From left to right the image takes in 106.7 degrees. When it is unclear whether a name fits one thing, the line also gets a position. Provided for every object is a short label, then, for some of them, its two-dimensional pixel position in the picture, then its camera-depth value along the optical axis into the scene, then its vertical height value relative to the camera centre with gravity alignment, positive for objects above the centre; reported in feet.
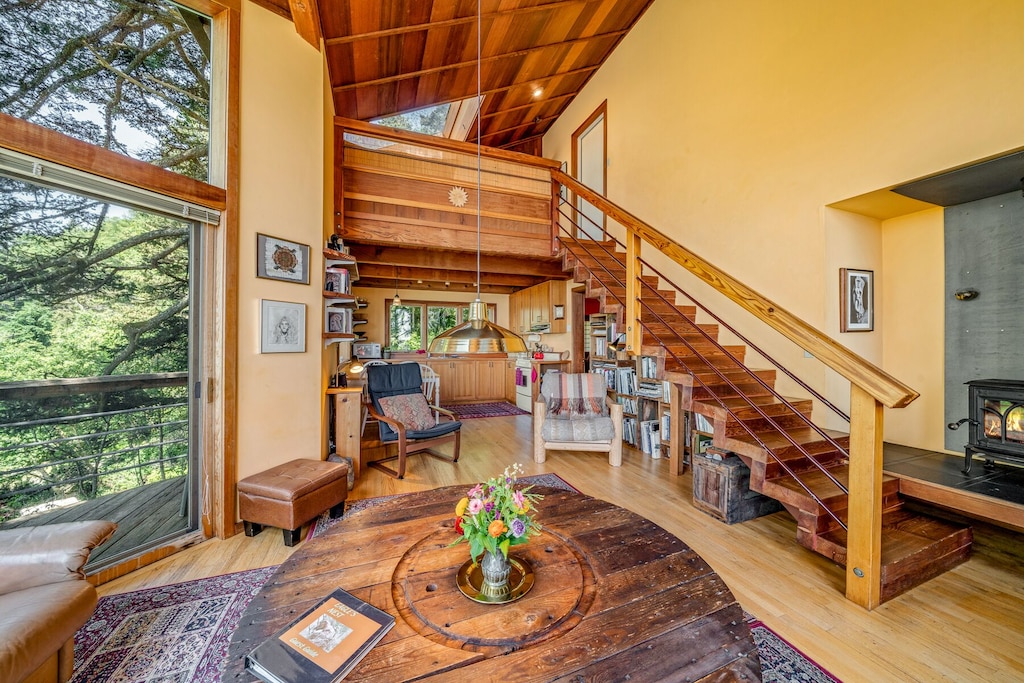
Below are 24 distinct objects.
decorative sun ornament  13.30 +5.08
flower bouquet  3.74 -1.79
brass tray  3.68 -2.47
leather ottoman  7.64 -3.23
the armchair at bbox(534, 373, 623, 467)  12.52 -2.62
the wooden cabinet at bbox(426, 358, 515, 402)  23.65 -2.33
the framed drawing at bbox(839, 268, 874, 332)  9.24 +1.03
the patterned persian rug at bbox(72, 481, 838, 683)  4.85 -4.20
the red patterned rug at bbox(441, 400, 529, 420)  20.76 -3.96
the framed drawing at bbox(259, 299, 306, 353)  8.66 +0.33
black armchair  11.84 -2.43
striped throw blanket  13.84 -1.94
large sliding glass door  5.77 -0.43
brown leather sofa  3.75 -2.83
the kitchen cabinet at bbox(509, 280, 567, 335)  19.75 +2.01
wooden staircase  6.64 -2.33
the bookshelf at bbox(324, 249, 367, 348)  10.58 +1.28
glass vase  3.73 -2.32
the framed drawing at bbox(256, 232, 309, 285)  8.58 +1.93
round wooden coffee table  2.89 -2.44
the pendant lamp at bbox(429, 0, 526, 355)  5.15 +0.04
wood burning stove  7.11 -1.52
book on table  2.80 -2.41
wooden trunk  8.69 -3.52
